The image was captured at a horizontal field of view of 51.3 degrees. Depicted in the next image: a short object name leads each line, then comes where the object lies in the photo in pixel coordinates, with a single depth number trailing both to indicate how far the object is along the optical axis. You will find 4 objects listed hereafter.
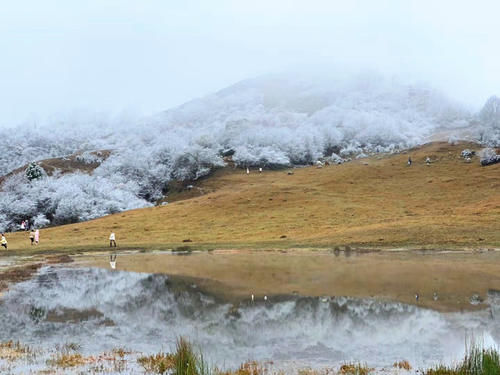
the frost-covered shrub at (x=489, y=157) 97.94
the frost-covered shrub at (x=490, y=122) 119.88
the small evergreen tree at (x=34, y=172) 124.19
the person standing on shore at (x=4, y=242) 64.08
